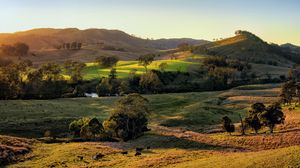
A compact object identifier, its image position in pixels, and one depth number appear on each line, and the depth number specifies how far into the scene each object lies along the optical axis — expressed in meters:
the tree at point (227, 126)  80.81
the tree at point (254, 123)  76.44
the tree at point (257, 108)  80.09
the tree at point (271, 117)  74.62
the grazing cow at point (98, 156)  61.74
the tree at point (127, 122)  84.69
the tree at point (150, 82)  181.00
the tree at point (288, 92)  121.44
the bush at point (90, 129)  83.38
